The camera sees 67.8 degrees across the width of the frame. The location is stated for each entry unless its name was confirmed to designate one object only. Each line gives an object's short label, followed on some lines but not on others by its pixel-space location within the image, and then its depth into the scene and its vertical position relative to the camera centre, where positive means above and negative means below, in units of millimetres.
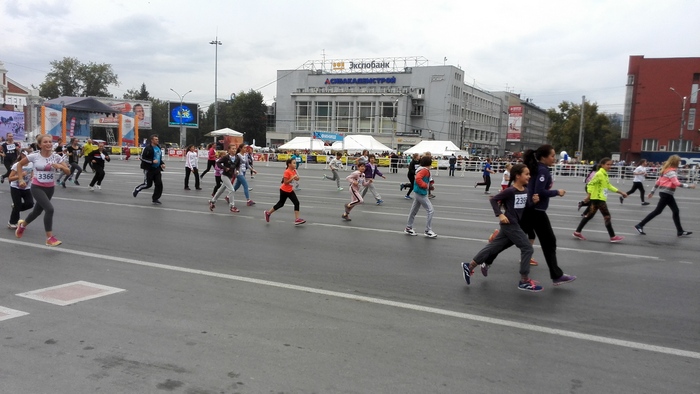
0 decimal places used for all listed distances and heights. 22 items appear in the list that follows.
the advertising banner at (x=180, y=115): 63094 +3870
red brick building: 60531 +7052
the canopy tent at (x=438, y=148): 47000 +824
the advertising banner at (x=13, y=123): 39250 +1229
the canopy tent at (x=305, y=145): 52188 +711
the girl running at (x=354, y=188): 12414 -869
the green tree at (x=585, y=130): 77688 +5001
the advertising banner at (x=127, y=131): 60000 +1555
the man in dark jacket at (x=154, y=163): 14078 -485
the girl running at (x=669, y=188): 10961 -450
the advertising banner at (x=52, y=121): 49719 +1917
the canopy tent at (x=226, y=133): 52788 +1593
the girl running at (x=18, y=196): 8817 -988
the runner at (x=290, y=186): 11266 -762
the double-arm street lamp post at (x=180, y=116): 62853 +3600
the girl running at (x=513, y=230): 6352 -851
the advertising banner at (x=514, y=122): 67000 +5015
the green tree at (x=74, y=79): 103375 +12557
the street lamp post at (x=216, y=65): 67125 +10689
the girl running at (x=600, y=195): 10234 -613
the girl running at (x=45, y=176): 8109 -554
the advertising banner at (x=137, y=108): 76375 +5410
